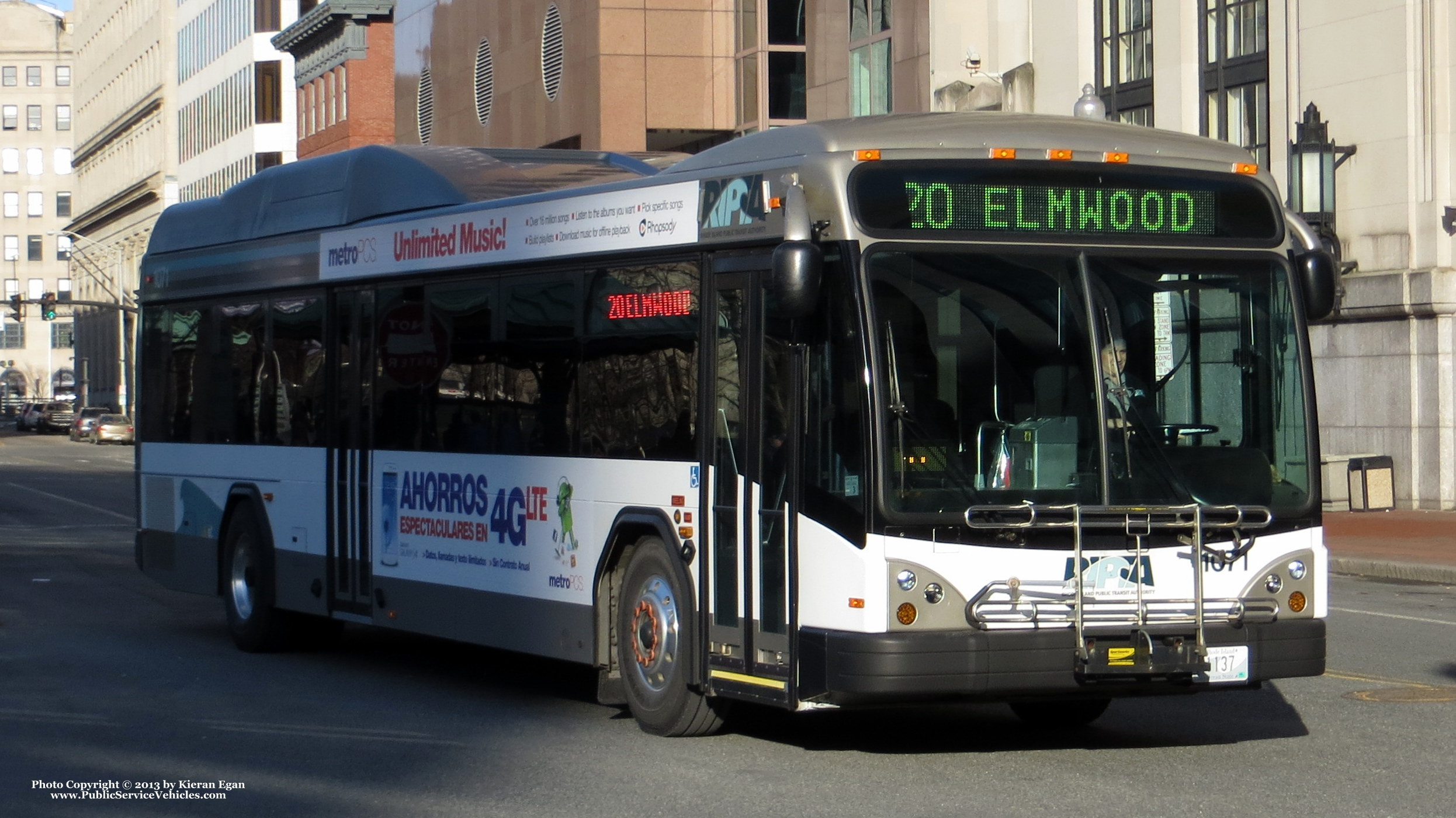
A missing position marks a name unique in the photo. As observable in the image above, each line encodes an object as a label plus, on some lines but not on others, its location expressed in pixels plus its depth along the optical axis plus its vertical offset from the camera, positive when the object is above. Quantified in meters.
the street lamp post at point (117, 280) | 108.50 +7.33
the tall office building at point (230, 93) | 92.75 +15.05
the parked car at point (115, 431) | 80.62 -0.97
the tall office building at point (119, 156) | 113.31 +15.36
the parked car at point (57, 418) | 101.81 -0.55
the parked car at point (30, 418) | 106.81 -0.62
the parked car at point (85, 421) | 87.12 -0.62
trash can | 28.03 -1.24
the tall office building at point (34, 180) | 165.75 +18.68
